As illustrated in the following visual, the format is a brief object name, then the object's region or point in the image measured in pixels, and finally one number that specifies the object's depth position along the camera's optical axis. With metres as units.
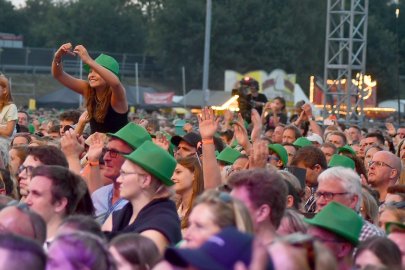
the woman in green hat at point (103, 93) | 14.23
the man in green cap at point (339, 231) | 9.26
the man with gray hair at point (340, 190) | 11.65
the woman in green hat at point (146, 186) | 10.68
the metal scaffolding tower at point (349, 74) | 35.34
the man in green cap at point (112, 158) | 12.50
